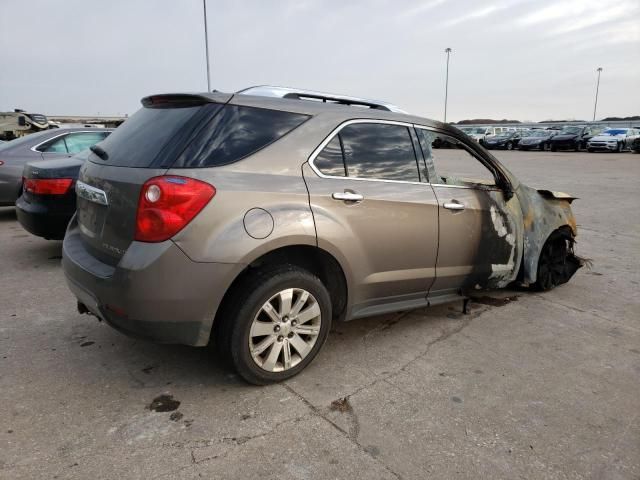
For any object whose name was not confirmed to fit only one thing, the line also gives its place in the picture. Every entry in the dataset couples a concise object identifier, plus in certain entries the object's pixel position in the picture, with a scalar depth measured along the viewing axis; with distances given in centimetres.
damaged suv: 260
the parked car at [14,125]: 2286
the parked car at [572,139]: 3497
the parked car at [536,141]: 3628
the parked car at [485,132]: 4219
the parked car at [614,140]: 3222
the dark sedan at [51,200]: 524
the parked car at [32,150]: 732
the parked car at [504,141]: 3916
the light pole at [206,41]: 2111
